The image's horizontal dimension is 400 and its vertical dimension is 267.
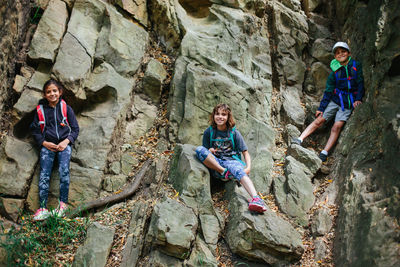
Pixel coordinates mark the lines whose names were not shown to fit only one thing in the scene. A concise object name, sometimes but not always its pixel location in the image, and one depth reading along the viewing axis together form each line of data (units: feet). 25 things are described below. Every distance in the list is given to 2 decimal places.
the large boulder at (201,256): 14.57
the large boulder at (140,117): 23.22
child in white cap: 20.86
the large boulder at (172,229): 14.65
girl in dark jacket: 18.16
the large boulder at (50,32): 21.22
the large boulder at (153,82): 24.75
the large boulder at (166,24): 27.58
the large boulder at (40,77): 20.39
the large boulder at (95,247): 14.96
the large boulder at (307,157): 19.52
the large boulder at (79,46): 21.11
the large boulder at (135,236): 15.35
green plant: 14.93
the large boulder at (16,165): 17.92
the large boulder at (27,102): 19.42
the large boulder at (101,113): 20.24
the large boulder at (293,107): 24.50
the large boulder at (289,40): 27.73
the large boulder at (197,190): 15.97
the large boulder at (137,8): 26.22
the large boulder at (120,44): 23.76
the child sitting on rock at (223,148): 17.44
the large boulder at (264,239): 14.75
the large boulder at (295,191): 17.31
